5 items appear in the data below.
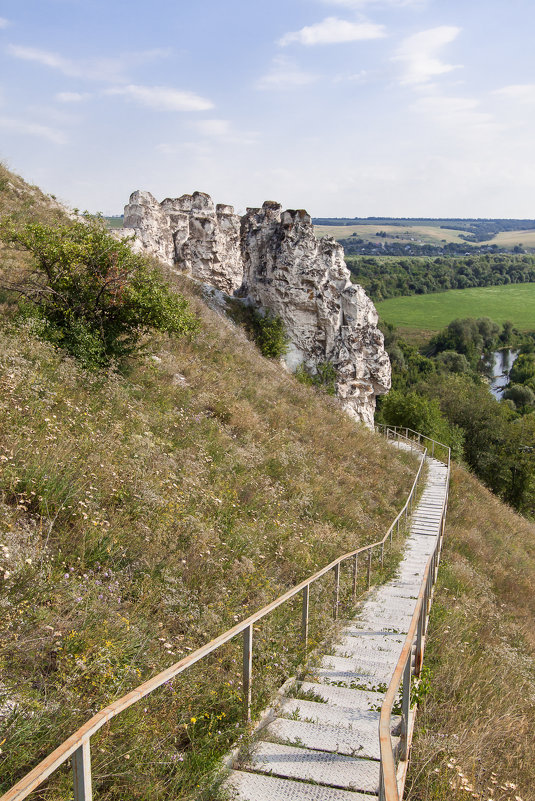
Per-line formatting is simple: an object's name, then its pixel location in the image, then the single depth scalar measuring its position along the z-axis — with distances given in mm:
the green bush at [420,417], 36344
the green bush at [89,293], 10977
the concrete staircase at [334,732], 3395
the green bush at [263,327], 25172
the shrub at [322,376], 25906
